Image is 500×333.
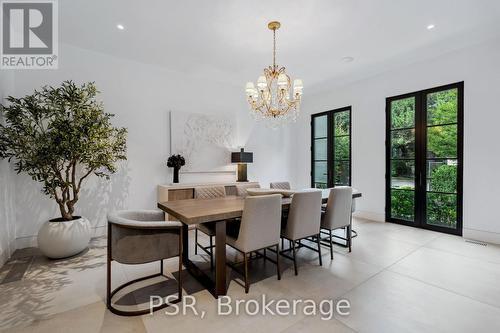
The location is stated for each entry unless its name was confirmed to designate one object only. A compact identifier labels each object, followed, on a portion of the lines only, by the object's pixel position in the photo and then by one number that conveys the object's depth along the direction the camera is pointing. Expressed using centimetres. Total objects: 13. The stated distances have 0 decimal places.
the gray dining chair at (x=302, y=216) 272
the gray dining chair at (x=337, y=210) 314
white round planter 297
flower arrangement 448
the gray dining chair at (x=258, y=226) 231
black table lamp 512
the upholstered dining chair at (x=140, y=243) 196
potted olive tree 295
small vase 452
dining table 218
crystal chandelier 312
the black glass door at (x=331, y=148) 562
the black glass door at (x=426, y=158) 404
